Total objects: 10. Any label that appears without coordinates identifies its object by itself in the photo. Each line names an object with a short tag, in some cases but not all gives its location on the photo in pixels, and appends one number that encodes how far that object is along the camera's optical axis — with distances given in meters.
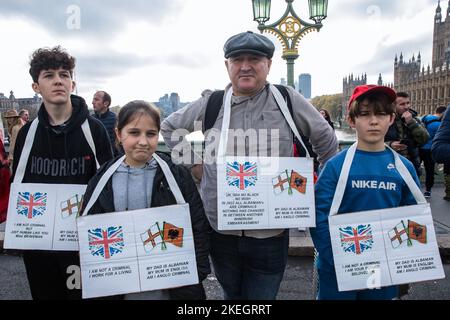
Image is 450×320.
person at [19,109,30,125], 8.73
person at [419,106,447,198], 7.21
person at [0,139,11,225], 2.56
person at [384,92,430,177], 4.61
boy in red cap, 1.98
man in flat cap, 2.05
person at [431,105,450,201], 2.39
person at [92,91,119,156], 6.01
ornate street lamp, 8.34
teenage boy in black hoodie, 2.18
